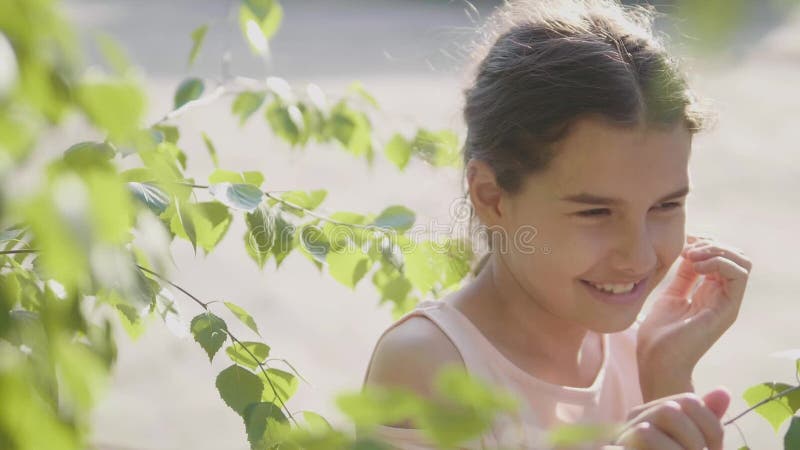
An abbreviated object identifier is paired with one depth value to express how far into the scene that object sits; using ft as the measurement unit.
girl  6.96
